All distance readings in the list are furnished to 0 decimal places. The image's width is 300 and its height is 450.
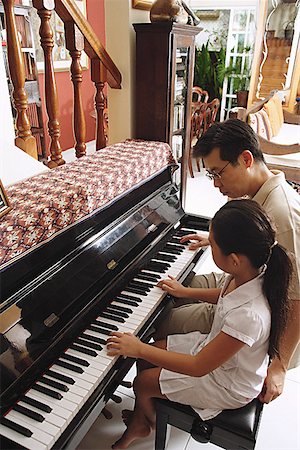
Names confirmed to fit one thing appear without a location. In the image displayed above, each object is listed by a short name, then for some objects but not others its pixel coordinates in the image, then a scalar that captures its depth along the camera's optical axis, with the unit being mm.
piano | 913
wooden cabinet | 2014
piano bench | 1089
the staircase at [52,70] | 1509
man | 1270
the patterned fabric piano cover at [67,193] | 1093
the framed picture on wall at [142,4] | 2050
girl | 1062
